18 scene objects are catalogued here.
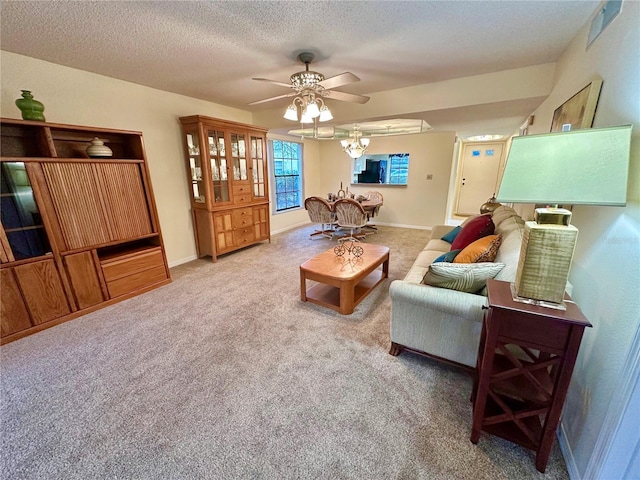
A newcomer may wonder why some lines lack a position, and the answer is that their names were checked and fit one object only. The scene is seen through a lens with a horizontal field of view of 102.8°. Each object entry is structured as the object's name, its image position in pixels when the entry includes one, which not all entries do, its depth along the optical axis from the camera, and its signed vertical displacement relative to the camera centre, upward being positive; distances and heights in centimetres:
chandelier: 472 +54
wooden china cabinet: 358 -4
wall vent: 140 +88
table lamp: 89 -6
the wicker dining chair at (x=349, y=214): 455 -70
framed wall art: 145 +39
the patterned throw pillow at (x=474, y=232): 238 -55
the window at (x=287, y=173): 562 +6
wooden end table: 104 -82
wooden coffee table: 240 -96
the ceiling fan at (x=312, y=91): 222 +77
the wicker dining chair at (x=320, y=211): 487 -68
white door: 706 -8
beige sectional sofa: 154 -91
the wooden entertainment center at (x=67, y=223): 210 -40
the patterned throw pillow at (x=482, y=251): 177 -56
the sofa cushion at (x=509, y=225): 210 -45
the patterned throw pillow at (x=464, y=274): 156 -61
